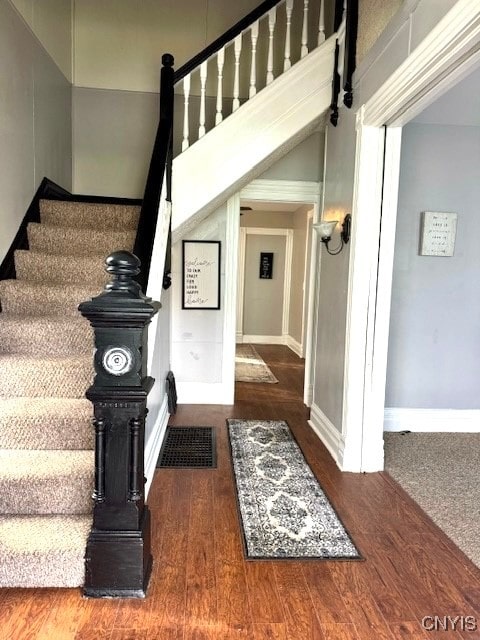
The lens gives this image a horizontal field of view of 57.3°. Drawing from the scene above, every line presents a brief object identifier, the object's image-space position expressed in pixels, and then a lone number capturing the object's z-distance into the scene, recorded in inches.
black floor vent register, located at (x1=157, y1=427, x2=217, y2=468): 115.3
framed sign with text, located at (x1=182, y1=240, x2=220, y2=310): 163.8
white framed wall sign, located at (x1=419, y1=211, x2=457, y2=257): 143.4
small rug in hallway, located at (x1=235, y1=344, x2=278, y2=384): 215.3
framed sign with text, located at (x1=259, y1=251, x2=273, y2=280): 336.5
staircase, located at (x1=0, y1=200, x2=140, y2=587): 65.9
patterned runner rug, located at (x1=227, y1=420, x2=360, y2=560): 80.2
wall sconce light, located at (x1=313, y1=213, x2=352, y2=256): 119.1
